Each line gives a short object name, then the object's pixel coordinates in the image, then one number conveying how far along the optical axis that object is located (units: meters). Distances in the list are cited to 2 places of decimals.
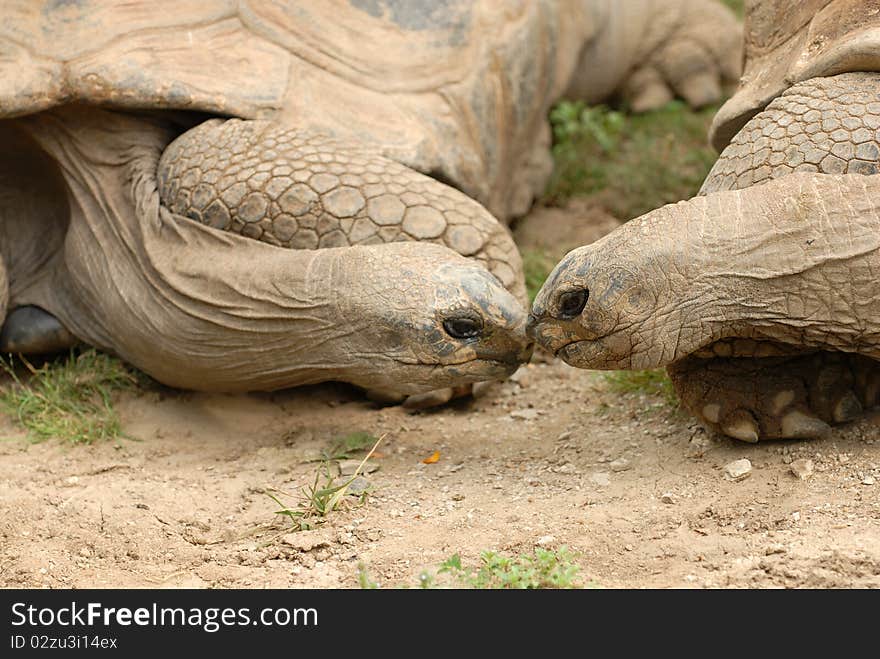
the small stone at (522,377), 8.55
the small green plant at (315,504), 6.35
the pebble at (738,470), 6.37
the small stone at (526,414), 8.05
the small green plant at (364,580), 5.36
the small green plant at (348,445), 7.48
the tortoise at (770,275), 5.91
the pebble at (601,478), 6.70
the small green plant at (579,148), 11.30
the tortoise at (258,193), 7.12
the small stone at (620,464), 6.91
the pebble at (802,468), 6.21
